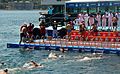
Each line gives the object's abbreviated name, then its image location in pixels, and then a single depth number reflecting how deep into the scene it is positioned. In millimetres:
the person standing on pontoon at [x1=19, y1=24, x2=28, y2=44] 53250
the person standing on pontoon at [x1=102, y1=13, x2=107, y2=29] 52744
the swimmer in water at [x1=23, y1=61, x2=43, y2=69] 41188
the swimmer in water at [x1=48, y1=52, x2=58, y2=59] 45909
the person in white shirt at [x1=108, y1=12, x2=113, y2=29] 52500
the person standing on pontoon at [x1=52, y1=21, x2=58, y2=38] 55312
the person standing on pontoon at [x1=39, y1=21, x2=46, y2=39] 53906
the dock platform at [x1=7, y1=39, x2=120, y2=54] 46594
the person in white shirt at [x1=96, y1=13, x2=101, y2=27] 53541
